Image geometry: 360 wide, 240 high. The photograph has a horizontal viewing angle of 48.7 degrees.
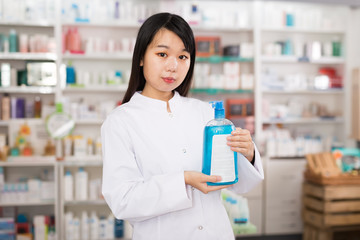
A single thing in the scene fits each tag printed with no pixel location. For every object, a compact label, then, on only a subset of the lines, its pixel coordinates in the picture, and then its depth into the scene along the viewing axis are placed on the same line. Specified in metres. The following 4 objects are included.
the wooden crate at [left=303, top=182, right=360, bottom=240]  4.09
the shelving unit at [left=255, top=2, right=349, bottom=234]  4.92
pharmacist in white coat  1.24
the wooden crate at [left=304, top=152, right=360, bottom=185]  4.12
